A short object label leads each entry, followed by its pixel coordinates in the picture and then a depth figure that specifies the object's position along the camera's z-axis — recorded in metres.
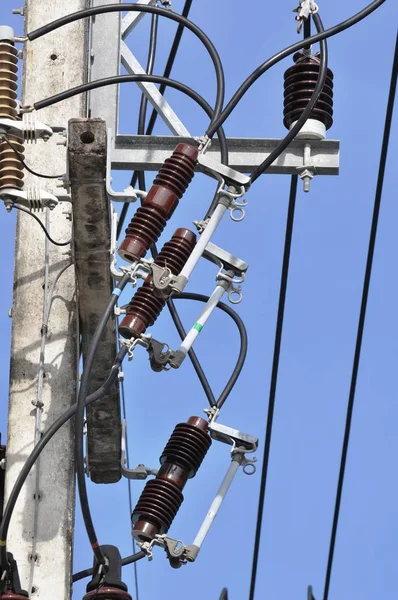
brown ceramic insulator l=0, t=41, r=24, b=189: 13.29
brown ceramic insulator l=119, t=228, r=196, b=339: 12.70
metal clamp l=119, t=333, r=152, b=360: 12.63
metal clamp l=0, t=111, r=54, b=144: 13.24
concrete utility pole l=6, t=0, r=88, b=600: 13.28
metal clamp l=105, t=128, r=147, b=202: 12.96
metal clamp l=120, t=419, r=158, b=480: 14.76
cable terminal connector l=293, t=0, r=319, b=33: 13.66
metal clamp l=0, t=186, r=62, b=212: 13.29
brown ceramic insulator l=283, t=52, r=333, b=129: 13.78
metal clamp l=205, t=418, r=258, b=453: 13.89
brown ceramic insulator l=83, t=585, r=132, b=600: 12.96
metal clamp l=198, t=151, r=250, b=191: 13.10
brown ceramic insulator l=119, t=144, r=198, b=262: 12.75
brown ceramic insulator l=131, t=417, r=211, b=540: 13.29
